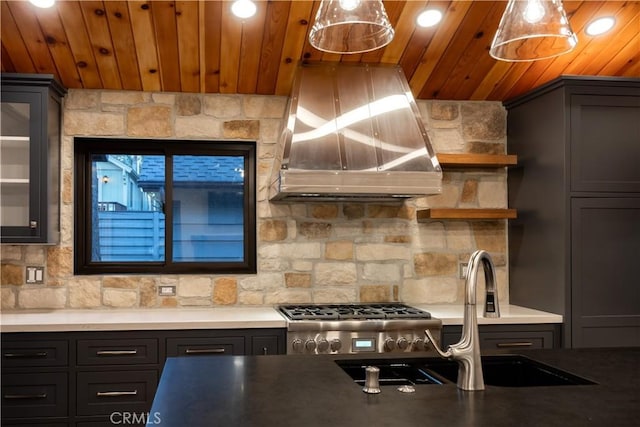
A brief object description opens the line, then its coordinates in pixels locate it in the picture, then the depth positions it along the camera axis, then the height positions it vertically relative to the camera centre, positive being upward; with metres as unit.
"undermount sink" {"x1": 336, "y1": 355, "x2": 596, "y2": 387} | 2.04 -0.55
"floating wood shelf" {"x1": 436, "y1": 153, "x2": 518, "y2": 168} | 3.94 +0.38
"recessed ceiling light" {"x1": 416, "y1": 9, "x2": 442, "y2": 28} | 3.30 +1.12
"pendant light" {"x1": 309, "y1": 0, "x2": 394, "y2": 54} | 1.74 +0.59
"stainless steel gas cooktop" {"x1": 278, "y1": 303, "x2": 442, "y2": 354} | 3.32 -0.65
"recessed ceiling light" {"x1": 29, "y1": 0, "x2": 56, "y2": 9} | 3.08 +1.11
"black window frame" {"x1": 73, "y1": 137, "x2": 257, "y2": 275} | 3.91 +0.12
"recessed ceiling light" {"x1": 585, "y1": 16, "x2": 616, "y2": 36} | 3.39 +1.10
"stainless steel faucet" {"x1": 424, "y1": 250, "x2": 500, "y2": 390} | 1.74 -0.34
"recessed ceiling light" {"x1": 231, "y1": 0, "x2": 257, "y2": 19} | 3.14 +1.11
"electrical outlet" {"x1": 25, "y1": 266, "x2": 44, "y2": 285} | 3.75 -0.36
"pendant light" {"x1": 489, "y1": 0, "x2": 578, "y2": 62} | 1.78 +0.58
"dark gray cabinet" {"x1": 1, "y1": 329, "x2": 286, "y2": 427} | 3.21 -0.82
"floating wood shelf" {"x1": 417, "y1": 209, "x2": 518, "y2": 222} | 3.90 +0.03
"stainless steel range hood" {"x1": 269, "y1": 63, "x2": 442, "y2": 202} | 3.33 +0.45
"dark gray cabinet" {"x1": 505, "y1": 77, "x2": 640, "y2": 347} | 3.56 +0.05
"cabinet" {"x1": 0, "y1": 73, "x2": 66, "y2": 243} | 3.41 +0.34
